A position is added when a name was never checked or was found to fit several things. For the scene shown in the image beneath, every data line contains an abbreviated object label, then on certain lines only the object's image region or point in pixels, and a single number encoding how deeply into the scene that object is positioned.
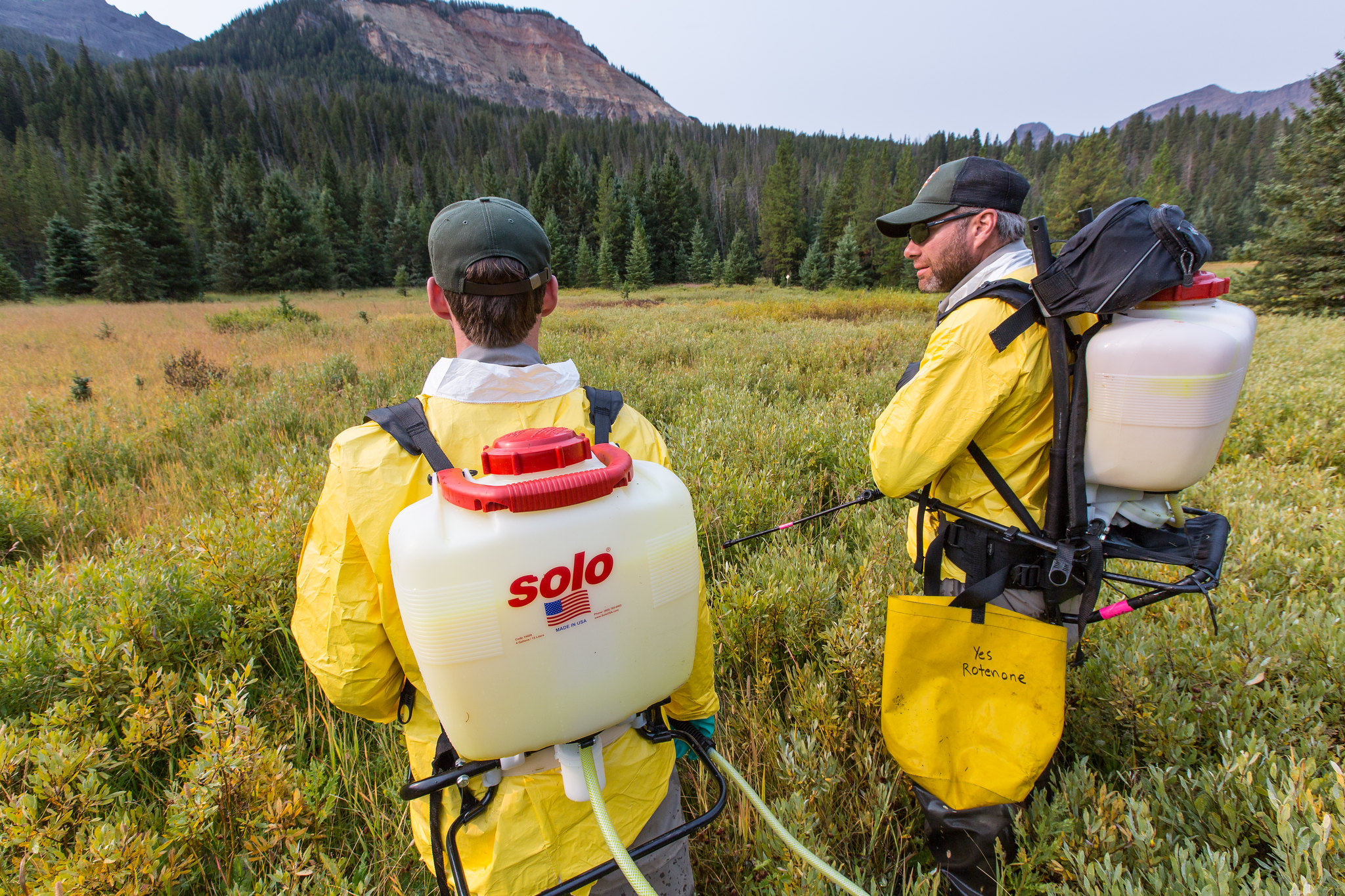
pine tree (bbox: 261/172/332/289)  41.41
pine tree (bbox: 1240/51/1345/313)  18.17
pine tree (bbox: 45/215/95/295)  33.91
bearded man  2.02
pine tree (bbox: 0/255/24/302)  29.44
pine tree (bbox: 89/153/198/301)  32.59
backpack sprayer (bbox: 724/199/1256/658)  1.71
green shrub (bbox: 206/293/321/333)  16.73
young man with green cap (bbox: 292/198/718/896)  1.33
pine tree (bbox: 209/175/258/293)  41.53
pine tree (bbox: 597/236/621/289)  48.22
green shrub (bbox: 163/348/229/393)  8.94
